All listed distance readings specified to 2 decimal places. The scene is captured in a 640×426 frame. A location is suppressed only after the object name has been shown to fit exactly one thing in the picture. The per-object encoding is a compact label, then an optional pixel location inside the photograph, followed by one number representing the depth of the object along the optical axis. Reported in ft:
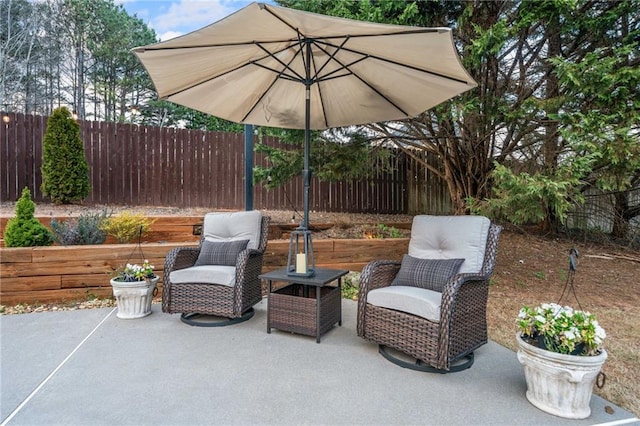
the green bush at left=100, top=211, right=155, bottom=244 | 12.84
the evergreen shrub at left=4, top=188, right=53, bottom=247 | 11.23
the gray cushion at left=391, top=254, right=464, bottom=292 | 8.34
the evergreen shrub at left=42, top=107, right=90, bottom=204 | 18.25
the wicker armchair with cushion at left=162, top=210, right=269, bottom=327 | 9.78
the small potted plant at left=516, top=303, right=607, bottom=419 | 5.63
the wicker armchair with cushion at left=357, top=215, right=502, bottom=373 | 7.10
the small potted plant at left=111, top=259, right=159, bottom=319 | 10.13
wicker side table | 8.91
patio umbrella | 7.28
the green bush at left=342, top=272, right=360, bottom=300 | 12.88
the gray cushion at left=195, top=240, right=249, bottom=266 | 10.75
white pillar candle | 9.56
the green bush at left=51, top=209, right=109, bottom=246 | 12.05
